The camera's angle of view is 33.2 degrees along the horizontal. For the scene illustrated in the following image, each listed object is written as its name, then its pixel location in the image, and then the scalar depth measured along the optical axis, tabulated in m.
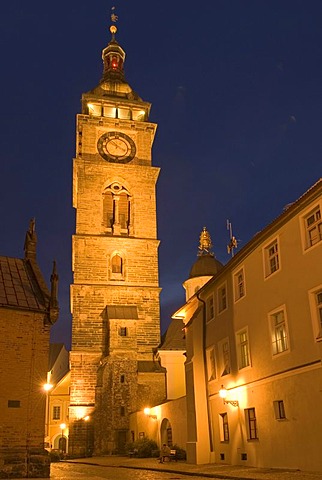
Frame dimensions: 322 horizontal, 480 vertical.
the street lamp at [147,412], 36.19
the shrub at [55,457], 39.19
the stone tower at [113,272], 41.84
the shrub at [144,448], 33.78
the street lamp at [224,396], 22.11
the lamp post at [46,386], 18.83
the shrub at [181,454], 27.55
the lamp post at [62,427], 55.85
